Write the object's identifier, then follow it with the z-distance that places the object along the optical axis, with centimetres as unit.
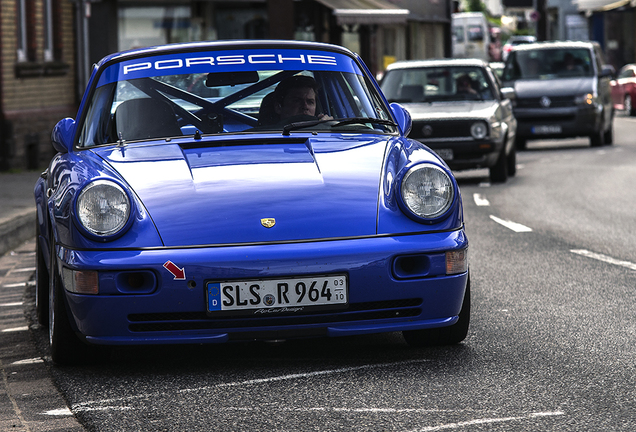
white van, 8829
